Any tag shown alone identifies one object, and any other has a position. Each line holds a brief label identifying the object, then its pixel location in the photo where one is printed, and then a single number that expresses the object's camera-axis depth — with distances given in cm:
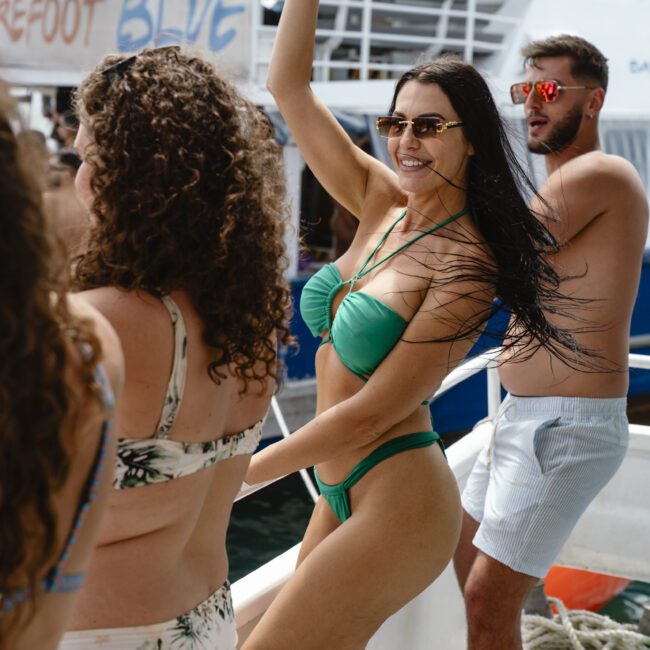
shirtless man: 255
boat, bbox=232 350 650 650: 277
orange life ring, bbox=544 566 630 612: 424
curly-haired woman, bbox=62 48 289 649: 131
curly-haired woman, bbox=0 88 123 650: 84
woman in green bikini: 194
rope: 326
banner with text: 1012
